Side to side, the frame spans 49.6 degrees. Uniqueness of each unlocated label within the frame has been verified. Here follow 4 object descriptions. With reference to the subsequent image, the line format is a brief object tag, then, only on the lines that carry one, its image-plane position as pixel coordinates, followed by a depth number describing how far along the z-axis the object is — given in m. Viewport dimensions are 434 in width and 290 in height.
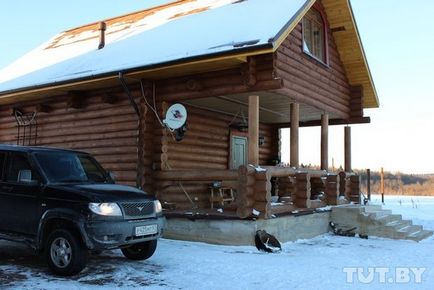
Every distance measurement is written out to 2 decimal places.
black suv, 6.77
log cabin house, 10.25
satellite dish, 11.27
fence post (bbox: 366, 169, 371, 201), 22.59
